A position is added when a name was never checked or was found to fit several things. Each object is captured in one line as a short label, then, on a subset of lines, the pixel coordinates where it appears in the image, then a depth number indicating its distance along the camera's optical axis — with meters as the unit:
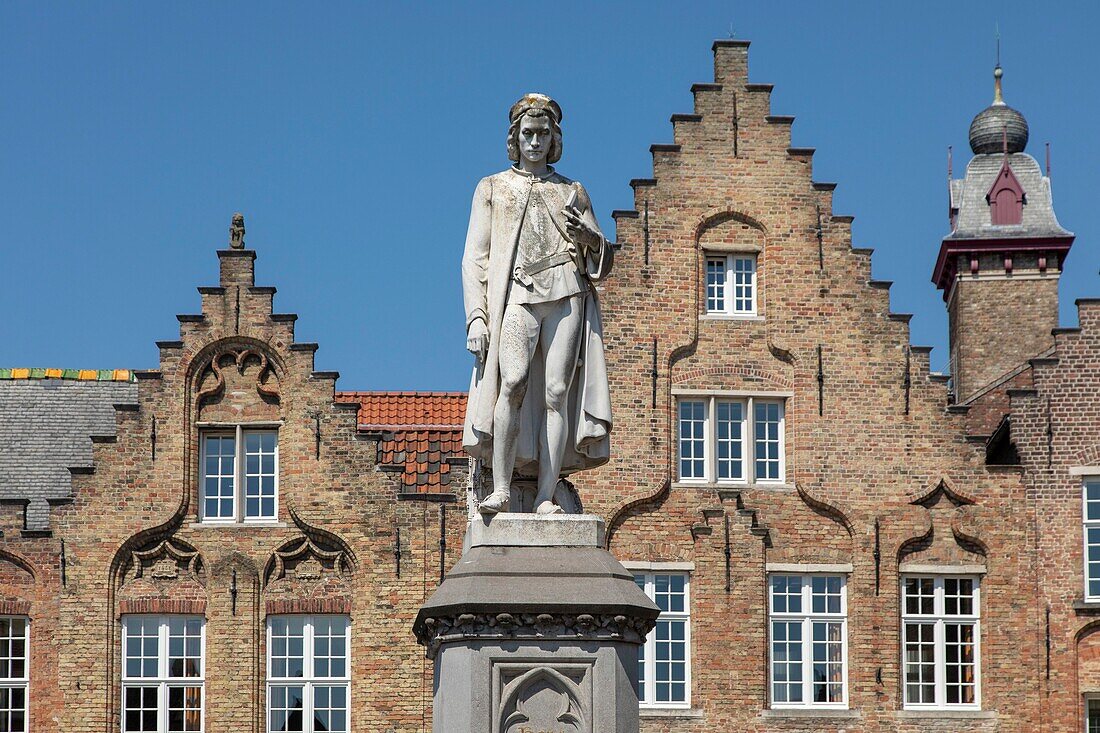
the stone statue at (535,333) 13.51
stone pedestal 12.84
